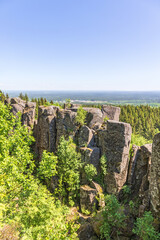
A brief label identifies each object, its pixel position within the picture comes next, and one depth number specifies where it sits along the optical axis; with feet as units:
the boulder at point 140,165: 70.07
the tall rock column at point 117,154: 75.36
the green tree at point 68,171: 81.56
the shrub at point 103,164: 79.05
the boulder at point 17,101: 124.12
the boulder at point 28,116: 118.01
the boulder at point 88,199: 75.56
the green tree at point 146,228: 41.87
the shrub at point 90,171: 79.61
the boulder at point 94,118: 94.97
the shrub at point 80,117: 92.32
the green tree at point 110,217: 53.56
